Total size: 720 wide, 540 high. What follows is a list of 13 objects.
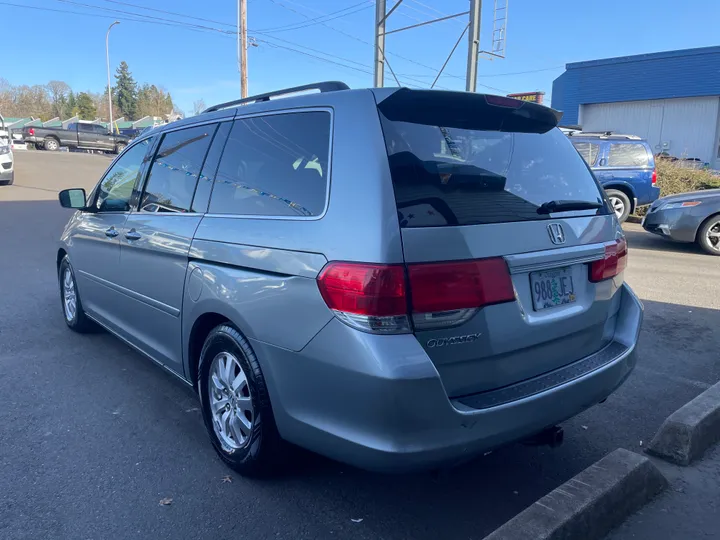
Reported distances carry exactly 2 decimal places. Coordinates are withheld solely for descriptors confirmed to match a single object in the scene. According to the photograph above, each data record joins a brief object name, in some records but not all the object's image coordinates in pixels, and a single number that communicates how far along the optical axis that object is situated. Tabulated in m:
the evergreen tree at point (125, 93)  94.69
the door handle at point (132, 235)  3.83
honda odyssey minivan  2.21
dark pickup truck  36.56
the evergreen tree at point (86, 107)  95.38
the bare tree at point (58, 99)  101.62
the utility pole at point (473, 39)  12.24
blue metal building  27.66
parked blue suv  12.72
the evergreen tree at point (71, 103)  100.31
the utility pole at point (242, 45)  24.67
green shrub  15.45
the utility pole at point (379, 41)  14.32
